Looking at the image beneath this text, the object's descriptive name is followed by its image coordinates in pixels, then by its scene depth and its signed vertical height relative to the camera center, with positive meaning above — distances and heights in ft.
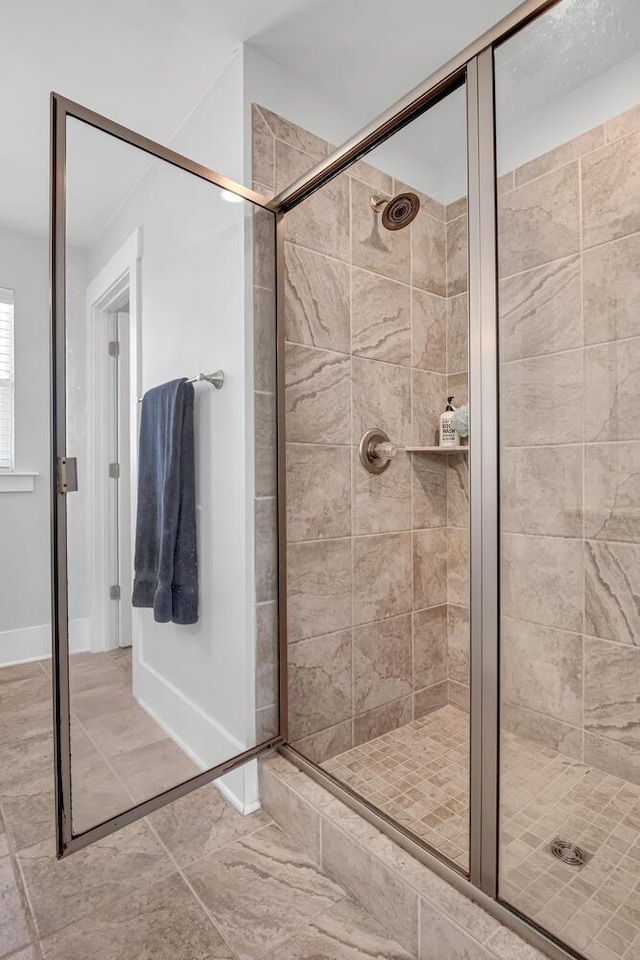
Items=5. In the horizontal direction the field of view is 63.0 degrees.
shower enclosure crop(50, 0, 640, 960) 3.41 +0.09
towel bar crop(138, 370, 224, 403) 5.00 +0.99
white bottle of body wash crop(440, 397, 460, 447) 5.99 +0.58
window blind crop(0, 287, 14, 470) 7.86 +1.59
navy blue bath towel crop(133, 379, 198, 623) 4.57 -0.27
